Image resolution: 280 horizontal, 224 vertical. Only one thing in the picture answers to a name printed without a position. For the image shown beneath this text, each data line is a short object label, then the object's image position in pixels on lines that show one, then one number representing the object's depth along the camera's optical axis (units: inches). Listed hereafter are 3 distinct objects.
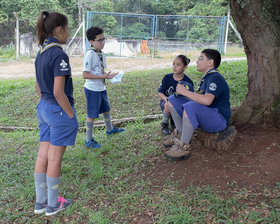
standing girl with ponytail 103.0
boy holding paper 165.3
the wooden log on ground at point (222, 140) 125.2
